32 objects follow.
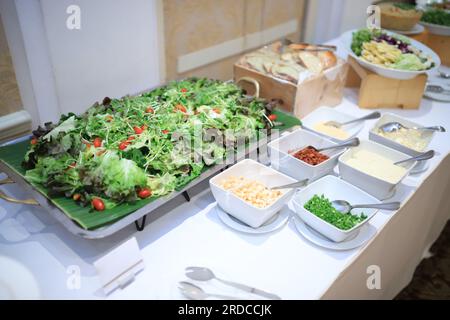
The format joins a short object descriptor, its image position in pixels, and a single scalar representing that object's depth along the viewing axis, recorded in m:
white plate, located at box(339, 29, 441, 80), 1.61
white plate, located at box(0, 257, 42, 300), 0.84
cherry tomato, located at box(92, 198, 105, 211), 0.92
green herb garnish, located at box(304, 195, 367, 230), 0.98
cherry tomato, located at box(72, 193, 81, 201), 0.94
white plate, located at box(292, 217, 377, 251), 0.98
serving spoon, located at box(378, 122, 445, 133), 1.40
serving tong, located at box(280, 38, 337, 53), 1.68
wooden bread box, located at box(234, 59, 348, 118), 1.47
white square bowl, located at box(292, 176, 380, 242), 0.96
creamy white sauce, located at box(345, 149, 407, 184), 1.15
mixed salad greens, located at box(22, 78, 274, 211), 0.97
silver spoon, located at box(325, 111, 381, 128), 1.42
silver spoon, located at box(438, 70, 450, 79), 2.04
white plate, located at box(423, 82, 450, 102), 1.81
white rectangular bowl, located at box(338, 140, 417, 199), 1.11
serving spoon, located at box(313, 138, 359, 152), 1.20
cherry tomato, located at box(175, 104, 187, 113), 1.30
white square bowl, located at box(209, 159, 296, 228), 0.98
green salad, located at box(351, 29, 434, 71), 1.66
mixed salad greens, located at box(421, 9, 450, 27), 2.26
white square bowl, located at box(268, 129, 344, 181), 1.15
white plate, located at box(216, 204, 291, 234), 1.01
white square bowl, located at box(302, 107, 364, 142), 1.47
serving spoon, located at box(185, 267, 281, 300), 0.85
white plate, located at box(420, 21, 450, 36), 2.19
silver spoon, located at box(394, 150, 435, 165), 1.19
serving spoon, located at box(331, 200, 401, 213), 0.99
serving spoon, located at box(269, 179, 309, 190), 1.04
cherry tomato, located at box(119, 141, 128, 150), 1.09
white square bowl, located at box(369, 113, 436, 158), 1.28
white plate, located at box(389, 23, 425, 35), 2.17
